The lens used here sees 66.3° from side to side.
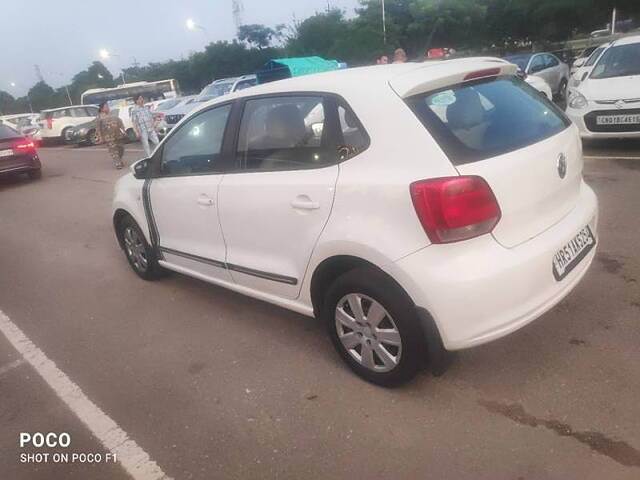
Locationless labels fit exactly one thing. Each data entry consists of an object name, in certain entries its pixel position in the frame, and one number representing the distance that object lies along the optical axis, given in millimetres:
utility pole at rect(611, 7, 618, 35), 27781
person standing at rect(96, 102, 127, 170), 12219
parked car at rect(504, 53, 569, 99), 12703
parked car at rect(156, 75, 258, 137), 16688
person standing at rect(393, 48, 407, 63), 9947
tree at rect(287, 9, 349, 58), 41375
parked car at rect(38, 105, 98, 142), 22203
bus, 33625
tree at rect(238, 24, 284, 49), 58312
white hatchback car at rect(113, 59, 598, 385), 2188
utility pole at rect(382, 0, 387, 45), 35091
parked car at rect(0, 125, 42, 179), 11281
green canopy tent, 16234
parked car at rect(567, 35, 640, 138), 6461
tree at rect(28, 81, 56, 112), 84938
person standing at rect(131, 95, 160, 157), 12047
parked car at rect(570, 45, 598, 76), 18266
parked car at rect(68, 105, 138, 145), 20484
